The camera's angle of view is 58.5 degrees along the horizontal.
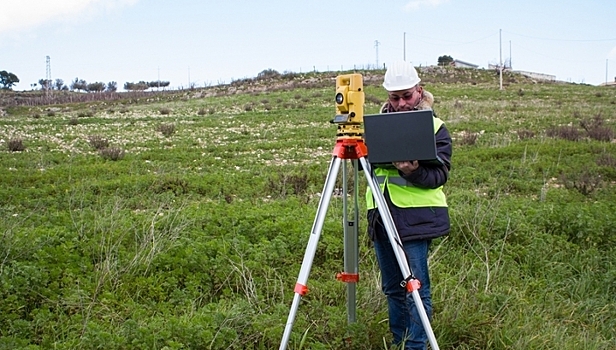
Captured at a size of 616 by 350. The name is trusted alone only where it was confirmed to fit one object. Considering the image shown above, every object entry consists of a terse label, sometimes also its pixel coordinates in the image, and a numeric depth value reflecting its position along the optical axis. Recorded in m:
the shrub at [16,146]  13.32
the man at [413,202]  3.04
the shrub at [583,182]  8.64
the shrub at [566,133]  14.48
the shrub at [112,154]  12.10
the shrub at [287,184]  8.70
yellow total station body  2.92
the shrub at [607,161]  10.50
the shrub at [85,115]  25.74
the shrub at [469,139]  14.33
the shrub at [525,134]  15.13
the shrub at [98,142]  13.98
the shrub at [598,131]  14.39
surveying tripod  2.89
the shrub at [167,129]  17.28
